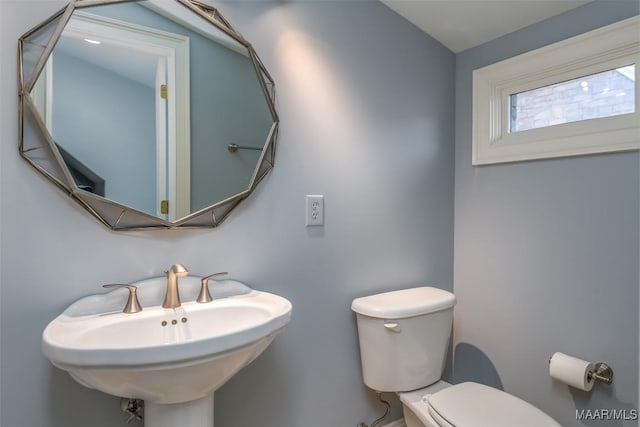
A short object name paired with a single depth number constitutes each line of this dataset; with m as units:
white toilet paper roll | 1.32
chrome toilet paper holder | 1.33
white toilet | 1.32
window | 1.33
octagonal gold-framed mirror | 0.97
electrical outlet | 1.41
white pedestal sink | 0.74
